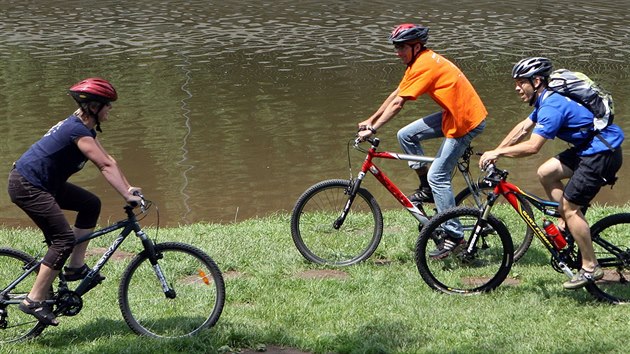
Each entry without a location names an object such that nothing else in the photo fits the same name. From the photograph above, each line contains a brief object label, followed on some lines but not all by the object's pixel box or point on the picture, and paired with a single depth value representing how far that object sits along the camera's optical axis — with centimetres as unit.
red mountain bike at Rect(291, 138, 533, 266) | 1736
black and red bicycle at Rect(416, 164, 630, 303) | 1481
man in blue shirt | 1421
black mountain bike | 1323
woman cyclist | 1266
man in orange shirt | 1667
